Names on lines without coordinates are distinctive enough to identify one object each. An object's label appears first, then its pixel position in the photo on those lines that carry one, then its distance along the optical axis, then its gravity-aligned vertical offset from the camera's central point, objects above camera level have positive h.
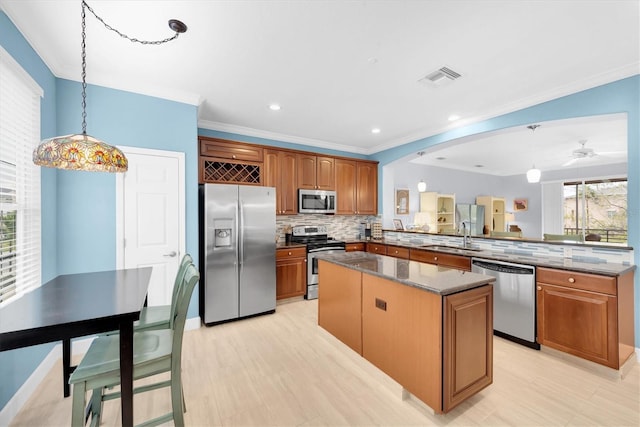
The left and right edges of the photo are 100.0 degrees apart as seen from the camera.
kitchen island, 1.66 -0.80
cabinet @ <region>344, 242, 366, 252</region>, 4.63 -0.59
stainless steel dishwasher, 2.61 -0.90
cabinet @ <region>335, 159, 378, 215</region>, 4.89 +0.49
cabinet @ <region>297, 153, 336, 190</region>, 4.44 +0.71
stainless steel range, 4.22 -0.51
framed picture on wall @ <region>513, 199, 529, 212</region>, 7.83 +0.23
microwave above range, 4.39 +0.20
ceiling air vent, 2.47 +1.30
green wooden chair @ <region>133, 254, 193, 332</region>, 1.95 -0.78
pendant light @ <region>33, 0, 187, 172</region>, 1.42 +0.33
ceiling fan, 4.79 +1.09
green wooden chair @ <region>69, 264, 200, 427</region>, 1.34 -0.81
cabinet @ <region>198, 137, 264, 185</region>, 3.60 +0.73
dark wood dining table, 1.15 -0.49
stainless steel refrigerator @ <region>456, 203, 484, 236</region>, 7.11 -0.07
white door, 2.73 -0.02
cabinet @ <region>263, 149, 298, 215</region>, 4.12 +0.57
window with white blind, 1.81 +0.25
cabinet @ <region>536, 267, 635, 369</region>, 2.16 -0.88
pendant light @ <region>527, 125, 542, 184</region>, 4.75 +0.66
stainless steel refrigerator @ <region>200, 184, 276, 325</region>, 3.20 -0.48
